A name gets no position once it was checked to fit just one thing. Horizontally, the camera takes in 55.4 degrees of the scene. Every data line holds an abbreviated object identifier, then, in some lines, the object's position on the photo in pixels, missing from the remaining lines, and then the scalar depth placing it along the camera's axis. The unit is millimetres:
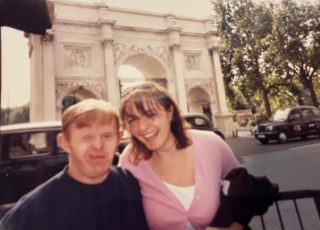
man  1247
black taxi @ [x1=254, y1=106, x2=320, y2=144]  13781
